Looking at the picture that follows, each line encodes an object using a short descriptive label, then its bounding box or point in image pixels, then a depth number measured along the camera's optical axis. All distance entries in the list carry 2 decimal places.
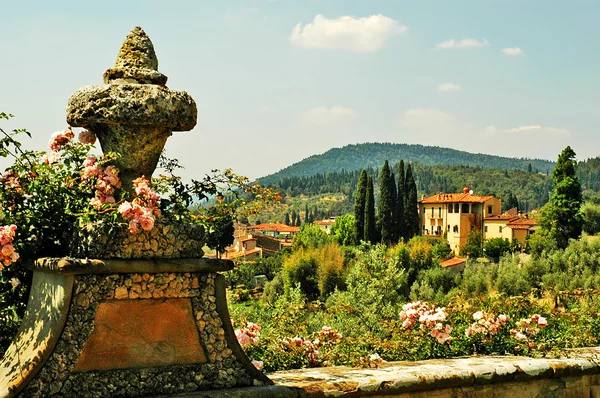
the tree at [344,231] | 71.75
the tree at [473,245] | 62.39
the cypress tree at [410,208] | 63.94
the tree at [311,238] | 60.10
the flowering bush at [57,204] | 3.61
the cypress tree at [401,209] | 63.19
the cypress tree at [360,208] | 64.44
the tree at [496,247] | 59.22
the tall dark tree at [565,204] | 49.00
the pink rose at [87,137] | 3.95
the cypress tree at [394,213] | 62.91
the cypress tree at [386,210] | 62.72
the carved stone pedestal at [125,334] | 3.43
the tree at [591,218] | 53.31
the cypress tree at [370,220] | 63.66
